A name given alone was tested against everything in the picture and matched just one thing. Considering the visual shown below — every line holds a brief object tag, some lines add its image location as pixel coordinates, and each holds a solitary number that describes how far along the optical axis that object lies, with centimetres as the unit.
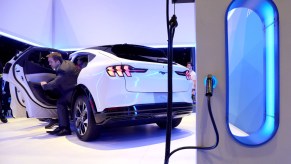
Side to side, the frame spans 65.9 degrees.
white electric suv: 251
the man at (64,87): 326
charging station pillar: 119
